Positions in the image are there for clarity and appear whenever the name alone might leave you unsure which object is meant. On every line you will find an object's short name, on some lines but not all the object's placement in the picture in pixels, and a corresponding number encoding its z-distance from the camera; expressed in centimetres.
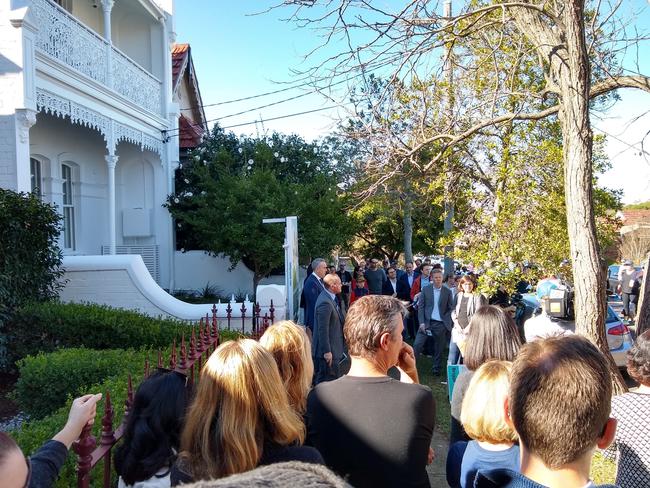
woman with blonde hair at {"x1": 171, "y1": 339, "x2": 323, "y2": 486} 192
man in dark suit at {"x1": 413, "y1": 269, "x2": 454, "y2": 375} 854
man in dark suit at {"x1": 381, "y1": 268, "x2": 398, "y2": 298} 1282
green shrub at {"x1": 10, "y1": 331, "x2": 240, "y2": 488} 306
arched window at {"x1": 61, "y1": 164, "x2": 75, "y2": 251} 1249
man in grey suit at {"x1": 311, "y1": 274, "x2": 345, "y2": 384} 626
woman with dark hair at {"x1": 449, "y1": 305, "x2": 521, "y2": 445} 332
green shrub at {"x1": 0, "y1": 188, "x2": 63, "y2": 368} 722
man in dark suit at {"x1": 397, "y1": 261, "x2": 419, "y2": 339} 1174
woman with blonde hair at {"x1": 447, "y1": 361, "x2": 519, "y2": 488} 222
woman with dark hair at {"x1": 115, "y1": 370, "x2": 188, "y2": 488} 228
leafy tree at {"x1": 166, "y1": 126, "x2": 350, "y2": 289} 1256
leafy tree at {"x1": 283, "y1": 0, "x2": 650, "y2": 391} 480
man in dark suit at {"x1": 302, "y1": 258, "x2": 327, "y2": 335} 748
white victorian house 827
